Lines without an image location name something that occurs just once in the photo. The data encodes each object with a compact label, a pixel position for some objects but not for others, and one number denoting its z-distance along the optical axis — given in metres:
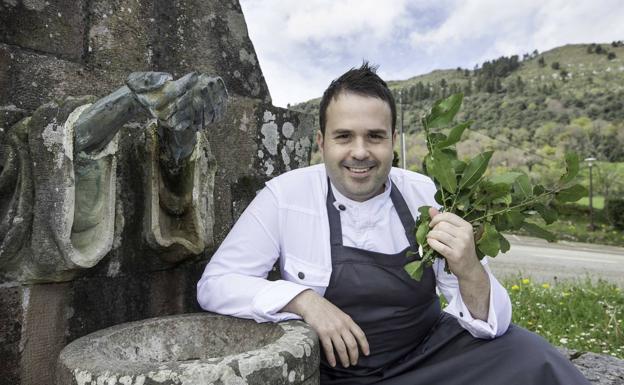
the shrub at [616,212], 21.25
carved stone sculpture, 1.61
